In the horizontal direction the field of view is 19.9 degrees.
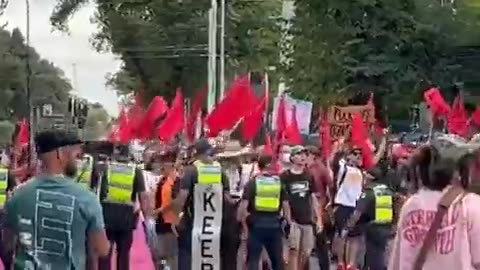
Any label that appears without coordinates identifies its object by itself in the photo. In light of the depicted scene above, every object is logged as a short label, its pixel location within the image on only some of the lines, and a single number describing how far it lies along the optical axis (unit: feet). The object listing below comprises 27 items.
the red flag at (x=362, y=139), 62.33
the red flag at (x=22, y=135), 93.01
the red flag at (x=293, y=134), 71.33
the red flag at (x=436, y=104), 91.15
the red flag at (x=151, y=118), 87.56
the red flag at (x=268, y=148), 55.46
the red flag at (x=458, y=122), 81.41
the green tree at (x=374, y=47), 119.75
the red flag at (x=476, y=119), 81.82
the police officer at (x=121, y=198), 43.68
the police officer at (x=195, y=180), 45.09
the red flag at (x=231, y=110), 77.00
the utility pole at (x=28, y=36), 176.28
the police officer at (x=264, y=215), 46.19
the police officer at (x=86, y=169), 44.40
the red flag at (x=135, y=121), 87.10
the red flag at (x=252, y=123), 77.87
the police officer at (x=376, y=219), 48.32
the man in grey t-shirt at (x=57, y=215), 22.16
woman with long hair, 21.79
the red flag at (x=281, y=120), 73.61
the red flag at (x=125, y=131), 83.46
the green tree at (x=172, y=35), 189.98
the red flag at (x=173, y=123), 82.58
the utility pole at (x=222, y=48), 170.60
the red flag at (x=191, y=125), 93.38
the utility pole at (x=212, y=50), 164.14
